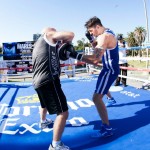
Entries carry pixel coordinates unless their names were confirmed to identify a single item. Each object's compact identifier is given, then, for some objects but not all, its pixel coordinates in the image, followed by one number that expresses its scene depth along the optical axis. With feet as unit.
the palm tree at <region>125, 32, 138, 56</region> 144.86
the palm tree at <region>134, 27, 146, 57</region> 137.33
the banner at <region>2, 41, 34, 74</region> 30.52
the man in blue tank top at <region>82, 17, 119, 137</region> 6.36
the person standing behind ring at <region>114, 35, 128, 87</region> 14.32
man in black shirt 5.66
